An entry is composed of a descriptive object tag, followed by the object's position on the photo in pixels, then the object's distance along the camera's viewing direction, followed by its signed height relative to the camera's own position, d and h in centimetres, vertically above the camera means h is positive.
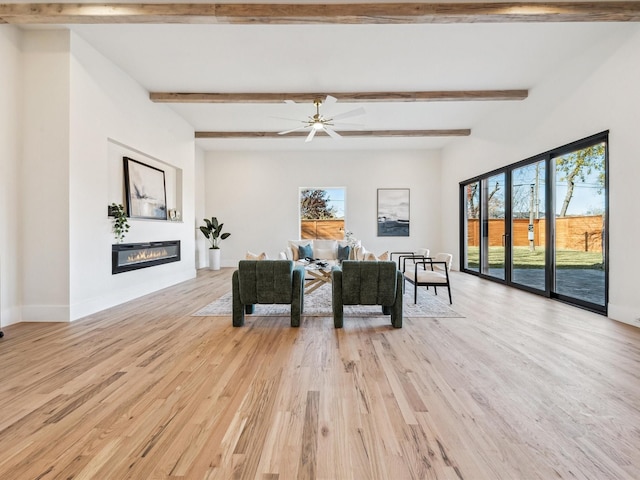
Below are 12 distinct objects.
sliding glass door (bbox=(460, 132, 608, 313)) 396 +21
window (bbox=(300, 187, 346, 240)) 884 +69
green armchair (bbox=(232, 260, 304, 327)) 331 -54
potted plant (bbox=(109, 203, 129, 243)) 430 +24
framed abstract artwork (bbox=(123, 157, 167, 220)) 475 +79
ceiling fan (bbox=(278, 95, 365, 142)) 456 +187
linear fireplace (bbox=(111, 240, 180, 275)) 434 -29
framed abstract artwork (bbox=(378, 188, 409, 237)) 880 +71
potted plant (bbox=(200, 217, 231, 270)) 827 +5
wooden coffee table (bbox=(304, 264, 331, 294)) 458 -58
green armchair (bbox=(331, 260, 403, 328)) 325 -54
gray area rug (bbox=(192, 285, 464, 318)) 383 -96
